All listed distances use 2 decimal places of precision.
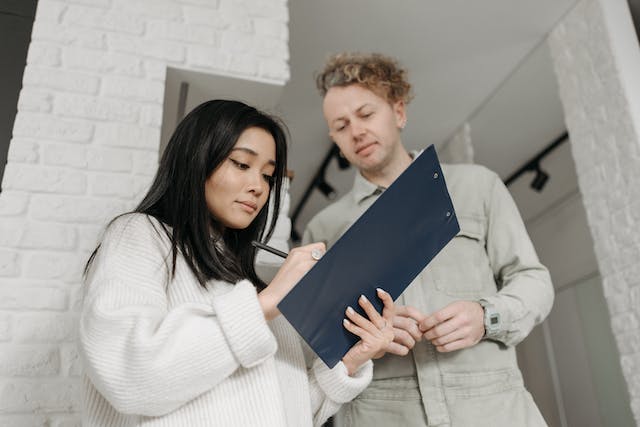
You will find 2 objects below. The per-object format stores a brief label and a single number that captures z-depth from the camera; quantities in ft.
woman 2.43
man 3.97
